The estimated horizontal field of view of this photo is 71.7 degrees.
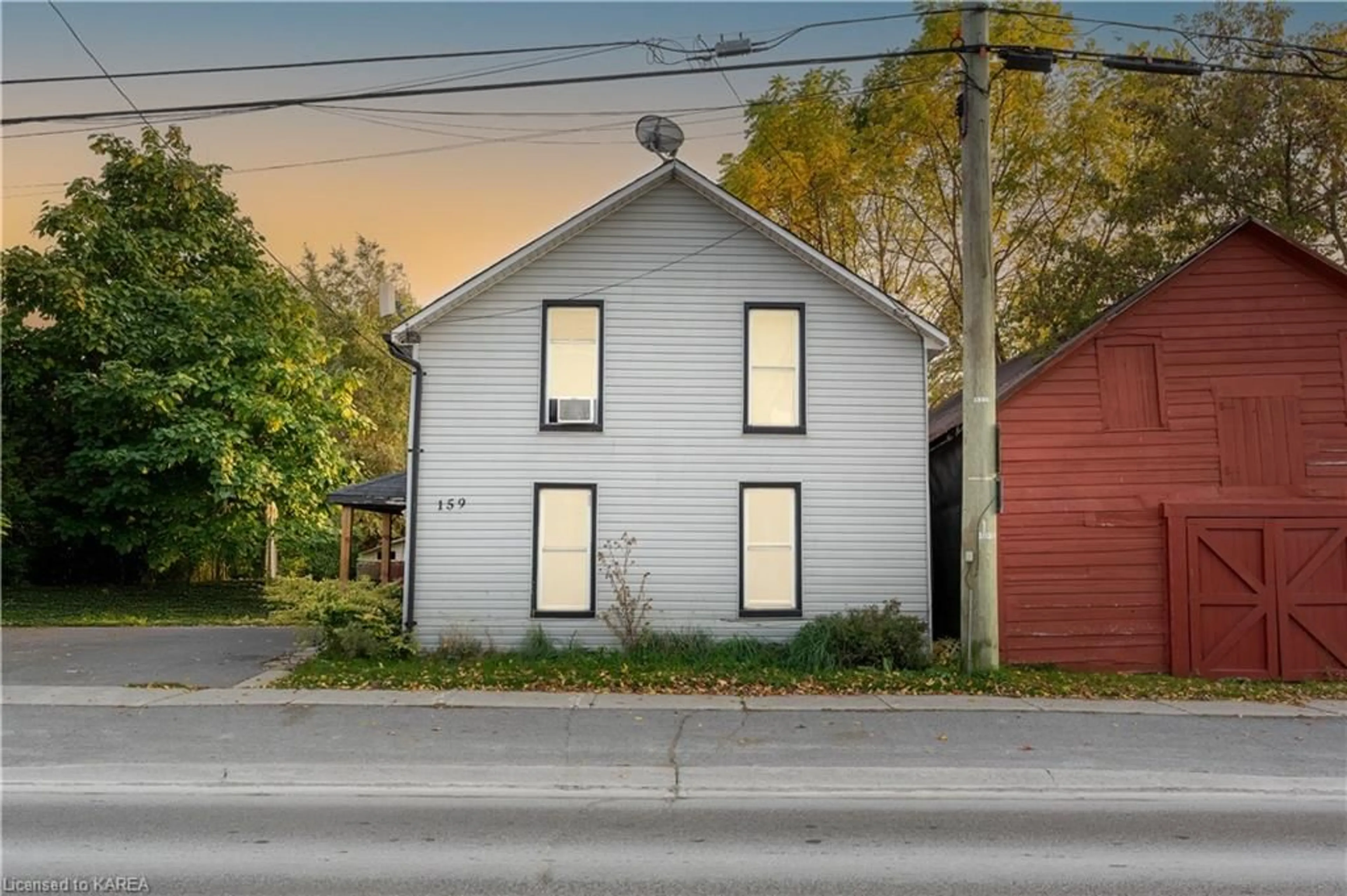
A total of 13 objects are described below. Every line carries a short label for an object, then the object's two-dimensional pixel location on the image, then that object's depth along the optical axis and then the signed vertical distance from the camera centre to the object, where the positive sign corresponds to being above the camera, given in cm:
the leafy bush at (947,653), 1348 -171
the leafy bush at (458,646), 1395 -169
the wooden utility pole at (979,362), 1180 +223
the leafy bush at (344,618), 1351 -125
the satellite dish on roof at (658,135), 1494 +639
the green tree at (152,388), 2133 +336
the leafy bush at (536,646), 1382 -167
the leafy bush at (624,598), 1406 -94
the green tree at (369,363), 3756 +697
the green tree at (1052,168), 2036 +937
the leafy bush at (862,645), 1320 -153
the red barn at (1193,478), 1377 +93
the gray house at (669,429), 1431 +167
